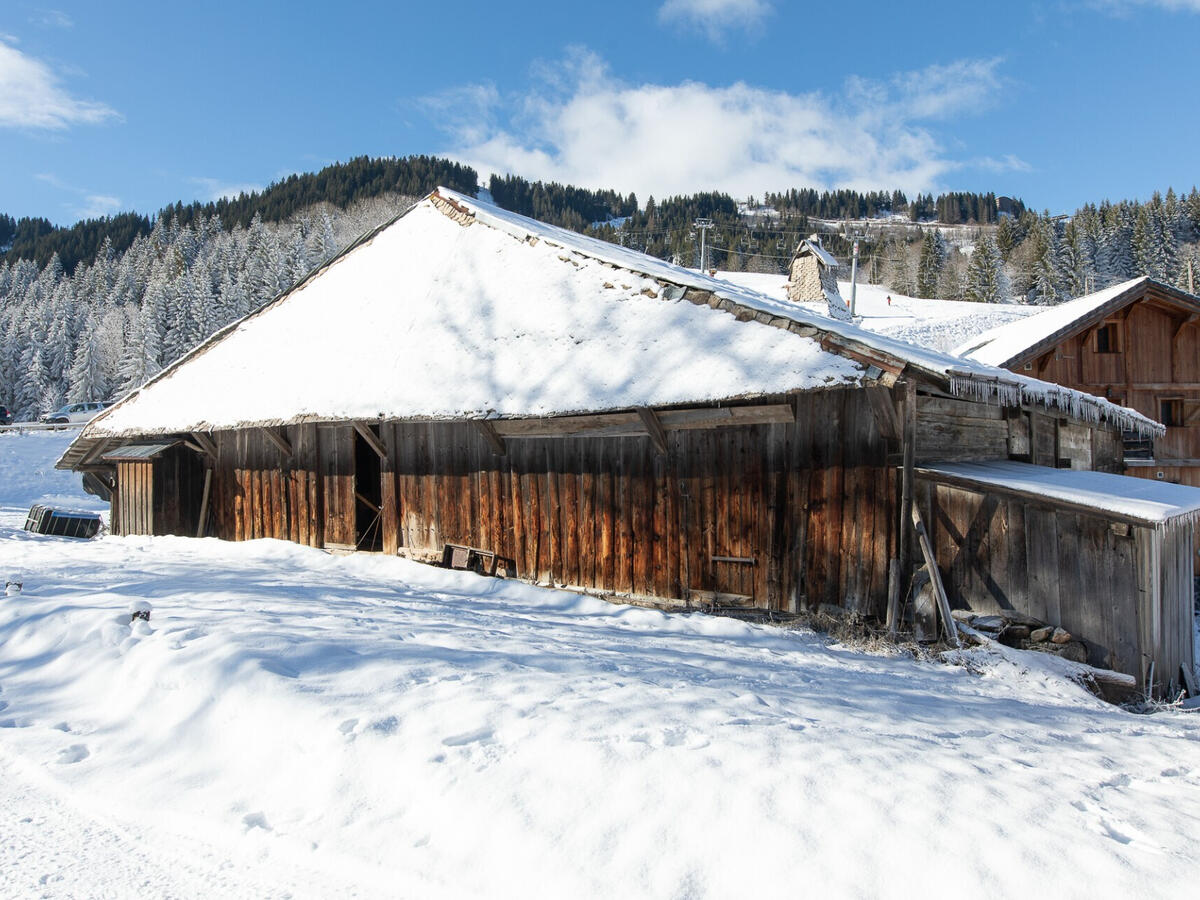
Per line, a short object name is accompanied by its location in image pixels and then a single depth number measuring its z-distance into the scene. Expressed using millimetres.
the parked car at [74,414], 44606
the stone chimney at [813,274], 47094
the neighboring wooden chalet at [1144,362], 18406
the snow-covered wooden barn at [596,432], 7297
